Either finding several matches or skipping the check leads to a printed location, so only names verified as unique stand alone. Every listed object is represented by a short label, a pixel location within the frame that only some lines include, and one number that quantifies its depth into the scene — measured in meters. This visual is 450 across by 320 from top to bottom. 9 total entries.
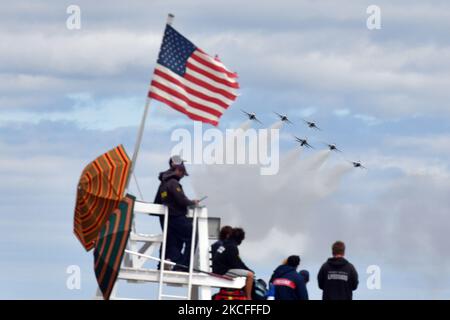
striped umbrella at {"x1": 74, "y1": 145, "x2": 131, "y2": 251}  28.33
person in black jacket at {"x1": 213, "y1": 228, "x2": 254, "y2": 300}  28.97
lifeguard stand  28.59
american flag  30.23
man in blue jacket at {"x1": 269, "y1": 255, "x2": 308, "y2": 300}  28.00
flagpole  28.95
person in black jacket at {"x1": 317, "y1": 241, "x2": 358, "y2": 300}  27.56
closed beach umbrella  27.88
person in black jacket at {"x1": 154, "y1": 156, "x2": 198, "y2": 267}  28.62
